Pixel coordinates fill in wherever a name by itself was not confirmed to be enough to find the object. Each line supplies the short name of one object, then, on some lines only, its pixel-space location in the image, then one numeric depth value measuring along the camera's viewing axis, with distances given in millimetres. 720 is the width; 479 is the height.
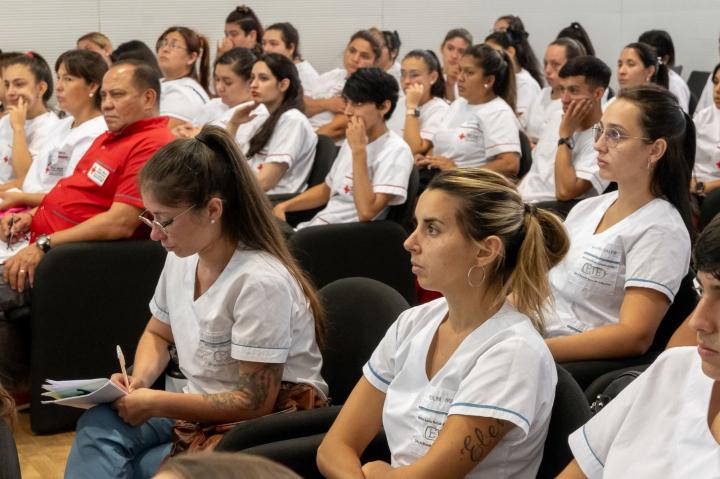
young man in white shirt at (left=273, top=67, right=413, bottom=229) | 4195
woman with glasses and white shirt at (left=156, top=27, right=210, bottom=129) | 6105
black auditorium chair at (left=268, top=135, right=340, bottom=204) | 4977
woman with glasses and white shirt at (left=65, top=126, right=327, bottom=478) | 2283
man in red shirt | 3490
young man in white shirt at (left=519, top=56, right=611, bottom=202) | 4043
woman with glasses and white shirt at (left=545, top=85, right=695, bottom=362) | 2531
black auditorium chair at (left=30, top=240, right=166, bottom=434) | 3457
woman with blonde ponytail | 1817
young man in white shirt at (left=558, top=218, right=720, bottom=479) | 1526
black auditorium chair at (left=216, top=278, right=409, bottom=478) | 2078
